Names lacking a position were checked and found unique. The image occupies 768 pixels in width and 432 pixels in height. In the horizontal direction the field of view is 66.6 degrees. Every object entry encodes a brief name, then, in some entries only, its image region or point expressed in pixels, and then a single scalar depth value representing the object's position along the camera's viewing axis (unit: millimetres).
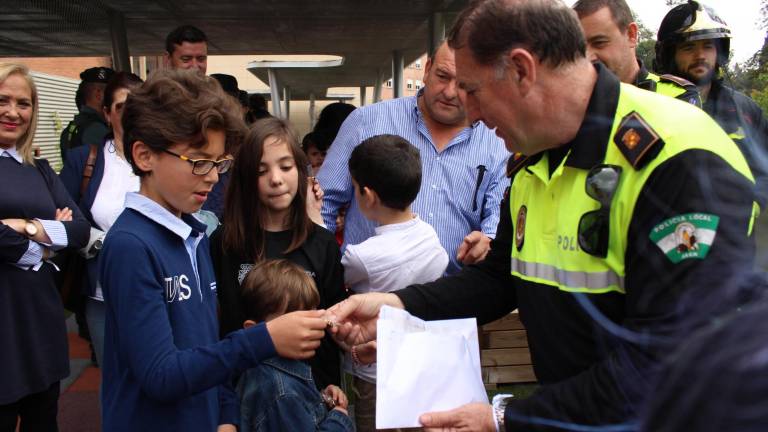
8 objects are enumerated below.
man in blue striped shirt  3006
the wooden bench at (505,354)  4102
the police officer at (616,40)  3201
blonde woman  2646
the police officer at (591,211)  1161
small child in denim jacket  2031
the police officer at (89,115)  4281
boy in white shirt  2582
